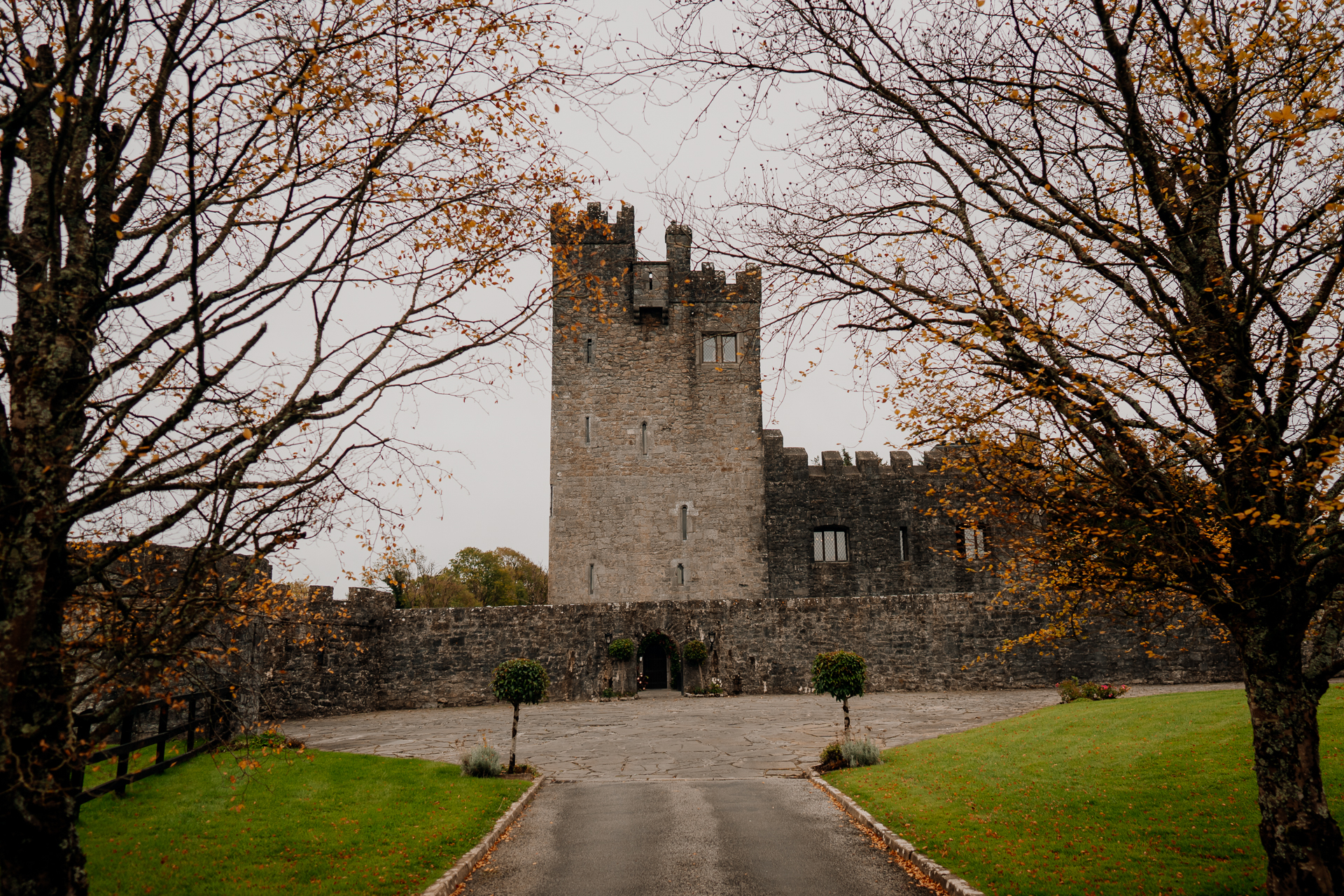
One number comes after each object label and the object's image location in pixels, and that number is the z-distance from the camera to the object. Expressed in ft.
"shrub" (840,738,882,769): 41.55
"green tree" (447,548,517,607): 179.22
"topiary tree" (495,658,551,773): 43.09
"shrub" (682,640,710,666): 77.36
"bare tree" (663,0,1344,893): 18.47
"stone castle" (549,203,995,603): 97.81
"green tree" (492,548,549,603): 191.01
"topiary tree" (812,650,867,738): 44.73
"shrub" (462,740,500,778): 39.55
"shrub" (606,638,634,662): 76.43
